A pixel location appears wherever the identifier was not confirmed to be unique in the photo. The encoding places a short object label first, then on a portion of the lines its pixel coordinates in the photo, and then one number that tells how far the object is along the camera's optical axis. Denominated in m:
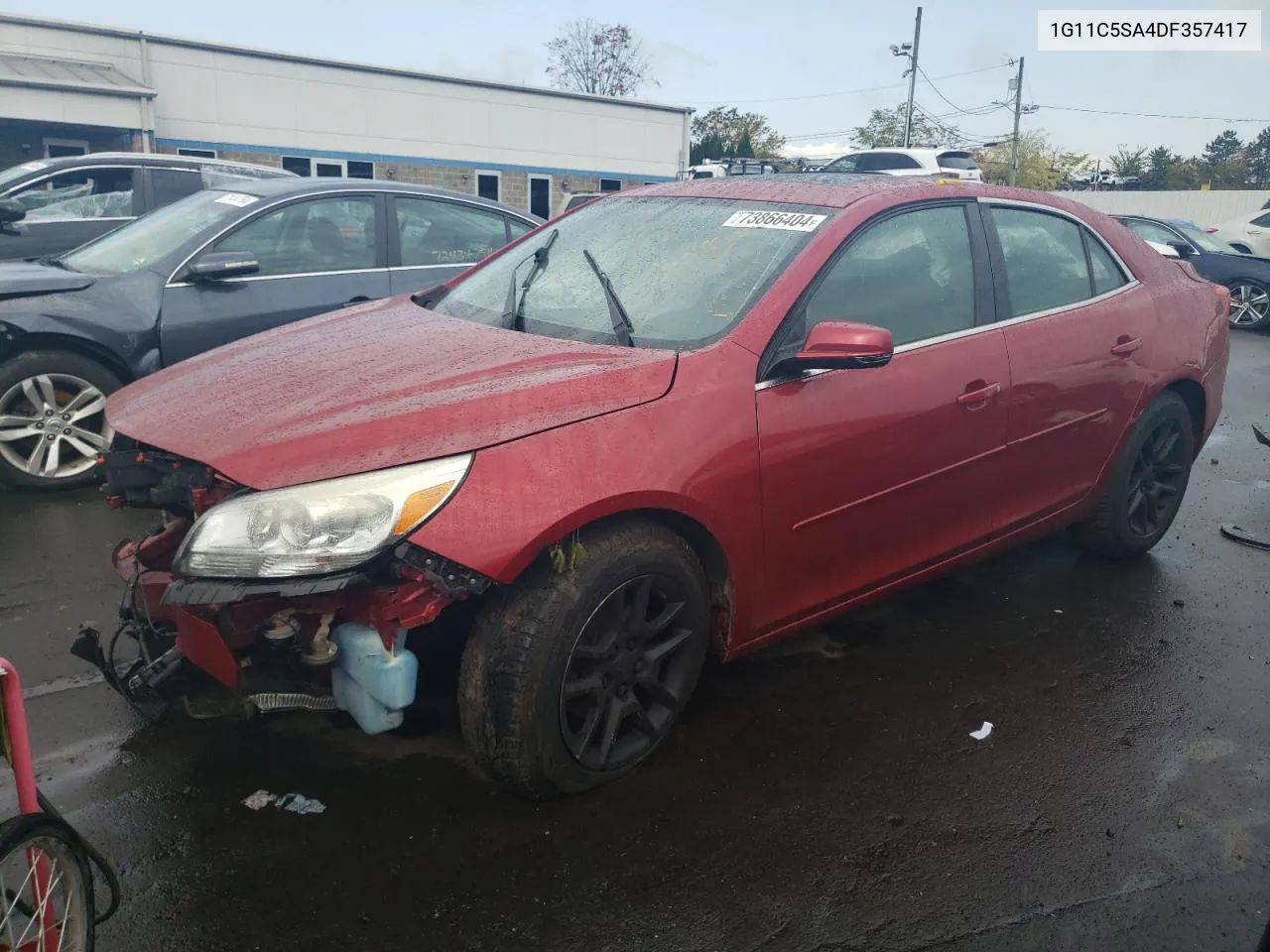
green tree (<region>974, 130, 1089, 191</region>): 59.00
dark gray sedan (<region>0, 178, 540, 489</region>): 5.04
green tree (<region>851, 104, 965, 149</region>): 54.25
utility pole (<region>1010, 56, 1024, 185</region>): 49.91
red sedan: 2.45
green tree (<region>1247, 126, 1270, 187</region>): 59.50
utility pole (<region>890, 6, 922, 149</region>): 45.97
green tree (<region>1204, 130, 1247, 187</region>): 56.00
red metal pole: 1.79
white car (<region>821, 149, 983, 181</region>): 20.58
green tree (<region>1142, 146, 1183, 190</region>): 58.00
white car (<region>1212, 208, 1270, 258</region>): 15.92
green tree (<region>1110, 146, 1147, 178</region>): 61.16
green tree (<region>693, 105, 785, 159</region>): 62.50
